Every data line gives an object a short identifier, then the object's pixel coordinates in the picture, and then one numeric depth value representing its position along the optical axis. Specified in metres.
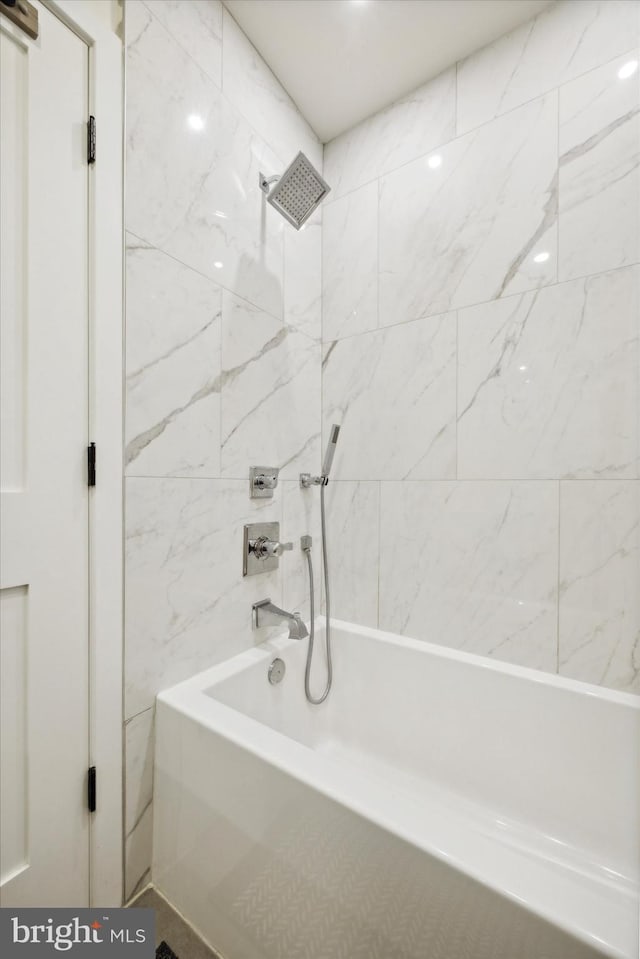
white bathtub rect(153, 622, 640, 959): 0.65
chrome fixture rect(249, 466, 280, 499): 1.42
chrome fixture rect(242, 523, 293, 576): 1.40
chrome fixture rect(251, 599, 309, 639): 1.41
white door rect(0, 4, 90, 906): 0.85
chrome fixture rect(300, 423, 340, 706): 1.53
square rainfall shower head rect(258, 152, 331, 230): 1.28
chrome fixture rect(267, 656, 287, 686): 1.40
